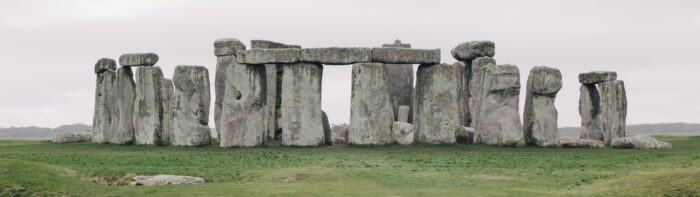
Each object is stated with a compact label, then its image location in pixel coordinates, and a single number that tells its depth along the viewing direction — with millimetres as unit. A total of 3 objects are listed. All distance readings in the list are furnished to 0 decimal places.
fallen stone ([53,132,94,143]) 46594
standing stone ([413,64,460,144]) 39062
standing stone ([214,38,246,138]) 44812
